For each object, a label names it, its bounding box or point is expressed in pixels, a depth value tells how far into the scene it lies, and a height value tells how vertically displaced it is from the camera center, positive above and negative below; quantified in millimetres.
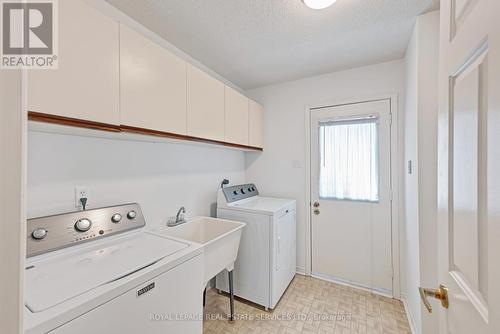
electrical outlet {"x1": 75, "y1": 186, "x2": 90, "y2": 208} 1243 -161
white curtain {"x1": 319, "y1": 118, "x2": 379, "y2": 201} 2291 +78
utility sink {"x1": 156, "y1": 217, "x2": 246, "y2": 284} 1540 -611
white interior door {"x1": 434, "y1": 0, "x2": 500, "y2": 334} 440 +3
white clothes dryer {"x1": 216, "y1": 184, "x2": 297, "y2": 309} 1987 -821
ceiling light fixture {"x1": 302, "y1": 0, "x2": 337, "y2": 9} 1304 +1031
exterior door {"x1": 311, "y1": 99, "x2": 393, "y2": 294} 2240 -312
